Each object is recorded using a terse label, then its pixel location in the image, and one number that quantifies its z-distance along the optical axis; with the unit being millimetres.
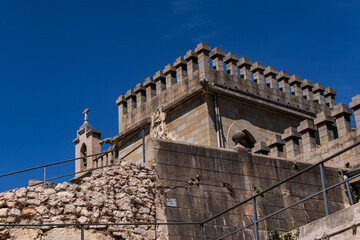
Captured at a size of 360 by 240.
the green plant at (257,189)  15553
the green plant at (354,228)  9820
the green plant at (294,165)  16594
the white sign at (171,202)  14156
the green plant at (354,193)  16762
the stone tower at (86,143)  27344
